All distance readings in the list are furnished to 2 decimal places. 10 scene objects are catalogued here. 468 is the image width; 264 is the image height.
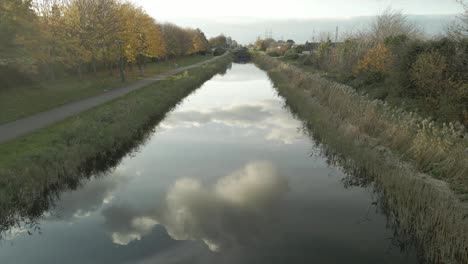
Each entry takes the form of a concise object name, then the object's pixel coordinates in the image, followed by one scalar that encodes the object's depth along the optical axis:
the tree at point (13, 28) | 27.06
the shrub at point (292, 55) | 75.88
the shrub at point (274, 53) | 95.01
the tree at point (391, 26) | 47.97
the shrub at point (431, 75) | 17.69
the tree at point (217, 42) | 188.12
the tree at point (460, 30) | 17.75
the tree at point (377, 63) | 27.08
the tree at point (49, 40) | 29.11
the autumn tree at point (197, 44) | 96.31
